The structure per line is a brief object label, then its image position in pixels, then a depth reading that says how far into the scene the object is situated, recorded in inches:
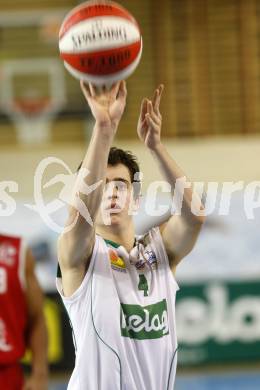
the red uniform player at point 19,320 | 369.1
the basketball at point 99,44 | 266.5
